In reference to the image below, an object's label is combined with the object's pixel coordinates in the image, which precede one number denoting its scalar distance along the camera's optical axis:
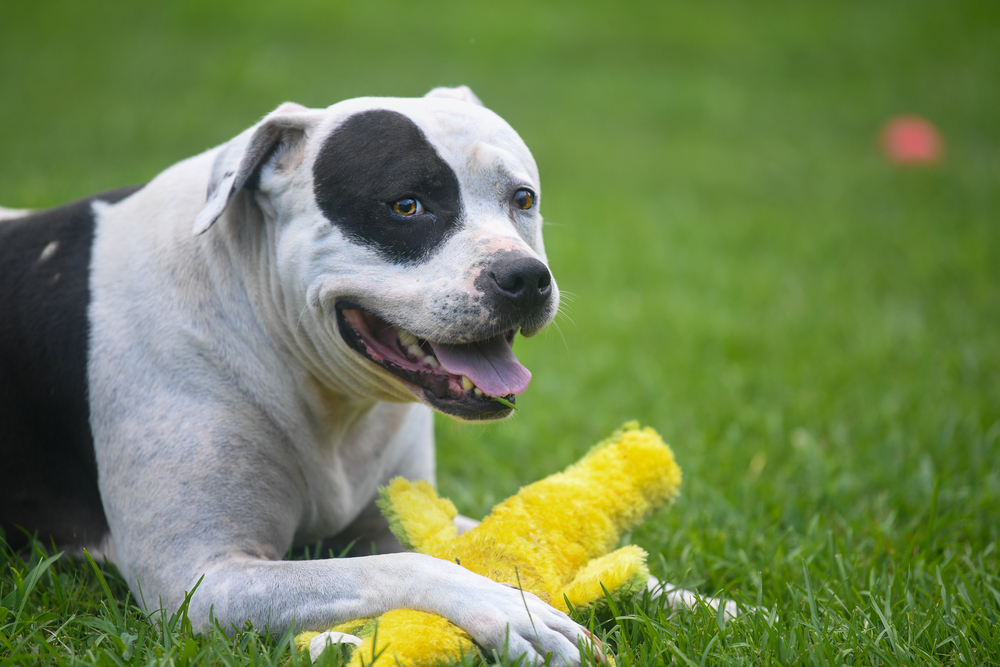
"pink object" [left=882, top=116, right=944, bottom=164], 11.16
